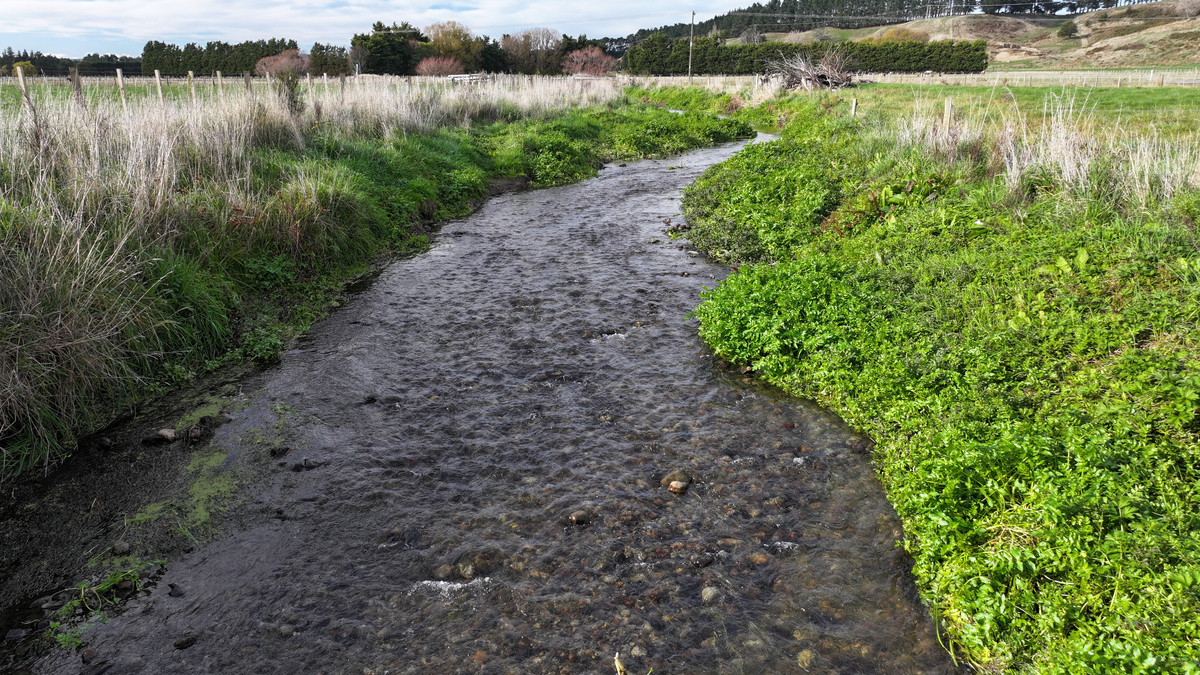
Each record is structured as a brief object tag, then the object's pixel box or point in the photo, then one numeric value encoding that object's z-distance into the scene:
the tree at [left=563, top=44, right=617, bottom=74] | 70.25
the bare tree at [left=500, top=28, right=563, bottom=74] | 69.25
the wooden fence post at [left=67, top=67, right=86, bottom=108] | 10.14
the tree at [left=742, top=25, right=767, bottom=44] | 108.05
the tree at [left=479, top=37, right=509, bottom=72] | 65.81
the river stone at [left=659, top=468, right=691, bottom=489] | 5.29
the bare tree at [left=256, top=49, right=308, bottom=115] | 14.62
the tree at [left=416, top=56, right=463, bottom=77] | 55.31
